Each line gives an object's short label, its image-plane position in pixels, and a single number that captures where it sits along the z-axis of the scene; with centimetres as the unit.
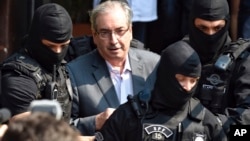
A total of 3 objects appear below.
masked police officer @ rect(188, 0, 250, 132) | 697
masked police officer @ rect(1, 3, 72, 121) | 677
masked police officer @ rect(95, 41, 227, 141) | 624
